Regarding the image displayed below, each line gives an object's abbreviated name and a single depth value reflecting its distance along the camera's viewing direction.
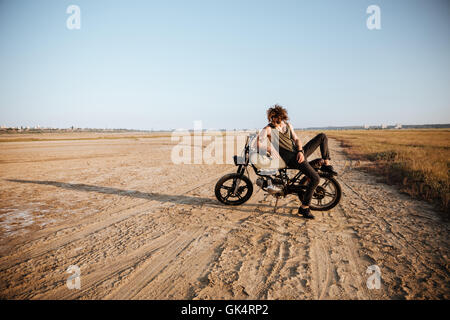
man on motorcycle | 4.32
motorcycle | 4.54
